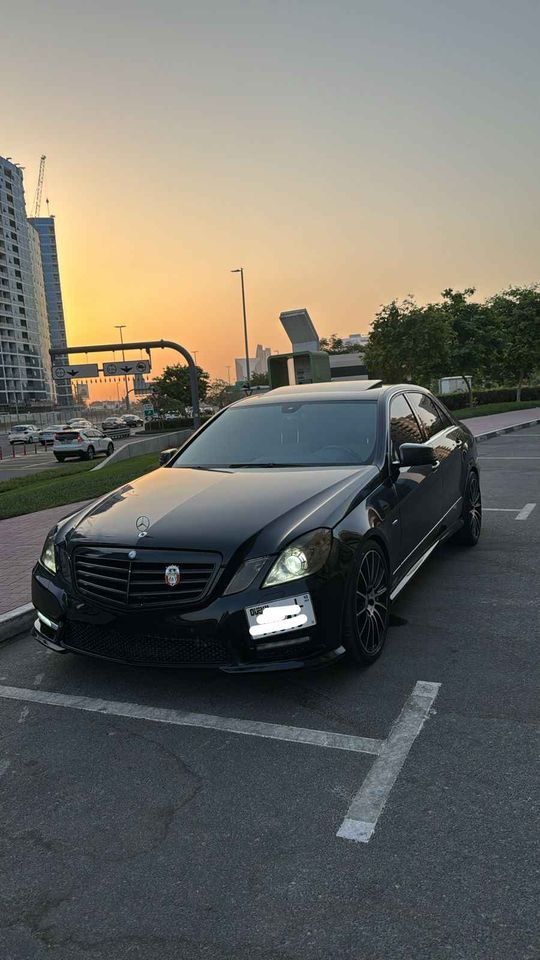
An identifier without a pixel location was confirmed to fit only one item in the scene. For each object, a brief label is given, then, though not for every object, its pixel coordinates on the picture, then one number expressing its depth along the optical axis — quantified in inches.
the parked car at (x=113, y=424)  2373.3
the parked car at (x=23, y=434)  2026.7
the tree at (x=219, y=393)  3956.4
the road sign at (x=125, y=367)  1673.2
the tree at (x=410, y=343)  1176.8
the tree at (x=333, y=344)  4940.9
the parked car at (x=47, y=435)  1835.6
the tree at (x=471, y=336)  1298.0
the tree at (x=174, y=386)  3147.1
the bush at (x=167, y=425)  2268.7
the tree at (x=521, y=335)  1359.5
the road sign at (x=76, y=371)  1765.5
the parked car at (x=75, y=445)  1217.4
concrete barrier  1027.6
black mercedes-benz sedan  134.6
